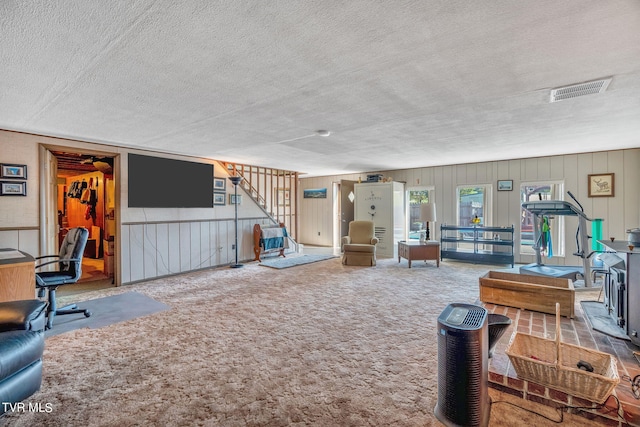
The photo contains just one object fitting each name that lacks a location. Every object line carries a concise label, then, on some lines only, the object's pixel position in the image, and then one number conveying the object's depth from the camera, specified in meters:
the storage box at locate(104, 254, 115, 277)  5.33
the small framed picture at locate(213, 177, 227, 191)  6.36
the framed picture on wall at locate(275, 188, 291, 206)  8.44
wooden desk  2.63
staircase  7.30
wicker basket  1.65
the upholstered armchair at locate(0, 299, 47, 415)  1.60
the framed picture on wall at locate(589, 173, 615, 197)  5.46
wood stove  2.23
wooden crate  2.82
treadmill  4.17
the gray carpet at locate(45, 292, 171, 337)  3.17
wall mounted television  5.05
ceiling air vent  2.41
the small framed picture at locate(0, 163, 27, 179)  3.79
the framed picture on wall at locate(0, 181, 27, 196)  3.79
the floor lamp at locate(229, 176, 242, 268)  6.32
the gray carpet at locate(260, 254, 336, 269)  6.32
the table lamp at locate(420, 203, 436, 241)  6.46
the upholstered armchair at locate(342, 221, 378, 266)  6.23
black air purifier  1.59
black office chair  3.18
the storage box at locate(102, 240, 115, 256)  5.33
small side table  6.04
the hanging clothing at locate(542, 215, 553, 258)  5.01
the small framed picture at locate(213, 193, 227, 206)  6.38
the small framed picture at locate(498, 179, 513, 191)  6.42
